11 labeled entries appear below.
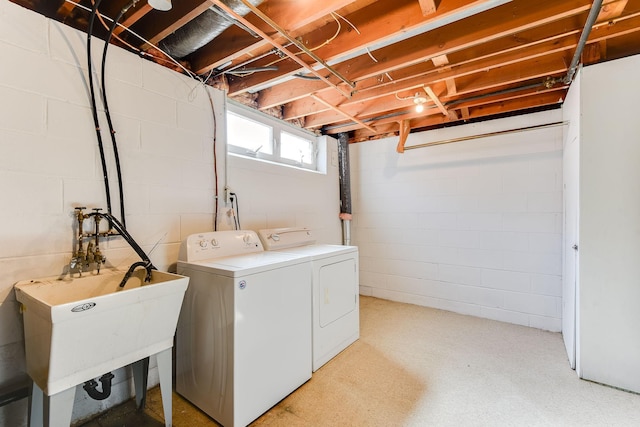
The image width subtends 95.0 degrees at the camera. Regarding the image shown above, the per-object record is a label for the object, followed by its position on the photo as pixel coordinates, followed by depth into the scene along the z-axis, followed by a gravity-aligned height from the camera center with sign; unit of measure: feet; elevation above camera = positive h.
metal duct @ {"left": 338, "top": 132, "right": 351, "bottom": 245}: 12.35 +1.31
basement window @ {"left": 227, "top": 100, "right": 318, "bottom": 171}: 8.71 +2.40
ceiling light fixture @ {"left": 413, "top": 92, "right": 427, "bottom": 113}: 8.35 +3.09
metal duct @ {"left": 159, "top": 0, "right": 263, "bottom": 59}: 4.84 +3.40
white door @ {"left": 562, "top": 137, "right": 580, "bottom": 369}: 6.78 -1.03
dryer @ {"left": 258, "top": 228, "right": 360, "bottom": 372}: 6.91 -2.06
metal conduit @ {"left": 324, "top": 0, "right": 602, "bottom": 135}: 4.65 +3.07
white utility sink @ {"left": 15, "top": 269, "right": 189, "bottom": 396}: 3.57 -1.55
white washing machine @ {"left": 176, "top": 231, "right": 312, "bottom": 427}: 5.09 -2.29
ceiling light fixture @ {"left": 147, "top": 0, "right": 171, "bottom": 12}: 4.33 +3.09
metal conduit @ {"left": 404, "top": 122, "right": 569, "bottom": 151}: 8.57 +2.33
